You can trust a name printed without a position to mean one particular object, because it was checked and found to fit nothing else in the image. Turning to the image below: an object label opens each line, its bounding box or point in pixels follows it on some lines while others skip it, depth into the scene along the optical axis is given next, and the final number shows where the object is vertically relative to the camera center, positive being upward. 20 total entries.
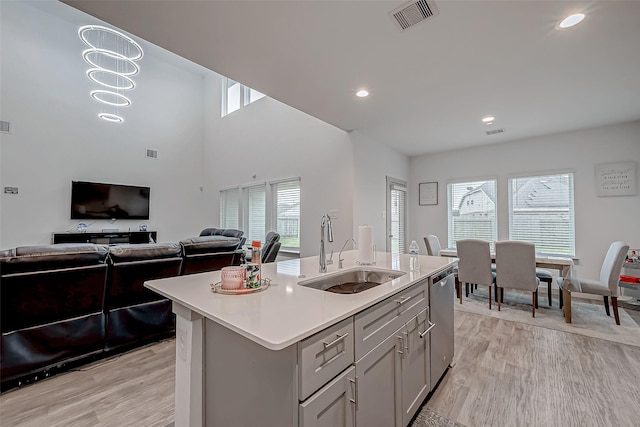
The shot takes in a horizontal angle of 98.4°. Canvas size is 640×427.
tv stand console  5.57 -0.39
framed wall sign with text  4.03 +0.63
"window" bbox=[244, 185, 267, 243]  6.19 +0.16
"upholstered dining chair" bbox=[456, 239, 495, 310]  3.77 -0.58
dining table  3.26 -0.68
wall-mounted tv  5.89 +0.42
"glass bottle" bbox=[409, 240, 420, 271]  2.04 -0.34
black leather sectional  1.95 -0.66
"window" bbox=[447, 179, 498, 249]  5.23 +0.20
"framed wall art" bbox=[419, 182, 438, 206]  5.84 +0.58
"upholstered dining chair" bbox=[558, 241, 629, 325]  3.06 -0.69
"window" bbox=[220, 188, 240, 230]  6.91 +0.29
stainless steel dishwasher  1.90 -0.75
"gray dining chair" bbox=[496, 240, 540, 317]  3.43 -0.58
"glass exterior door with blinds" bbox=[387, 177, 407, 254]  5.32 +0.11
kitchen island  0.94 -0.56
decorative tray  1.35 -0.35
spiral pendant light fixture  6.19 +3.64
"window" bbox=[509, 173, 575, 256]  4.53 +0.15
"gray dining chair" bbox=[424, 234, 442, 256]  4.41 -0.41
